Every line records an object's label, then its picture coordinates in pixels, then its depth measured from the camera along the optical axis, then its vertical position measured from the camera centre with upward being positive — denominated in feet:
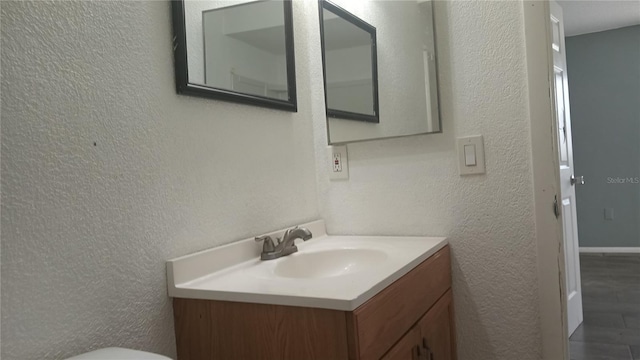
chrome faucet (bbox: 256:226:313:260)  4.80 -0.73
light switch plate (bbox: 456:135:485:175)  5.23 +0.08
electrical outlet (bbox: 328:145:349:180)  5.99 +0.11
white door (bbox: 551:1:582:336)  8.64 -0.47
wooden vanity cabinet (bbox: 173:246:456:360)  3.16 -1.16
